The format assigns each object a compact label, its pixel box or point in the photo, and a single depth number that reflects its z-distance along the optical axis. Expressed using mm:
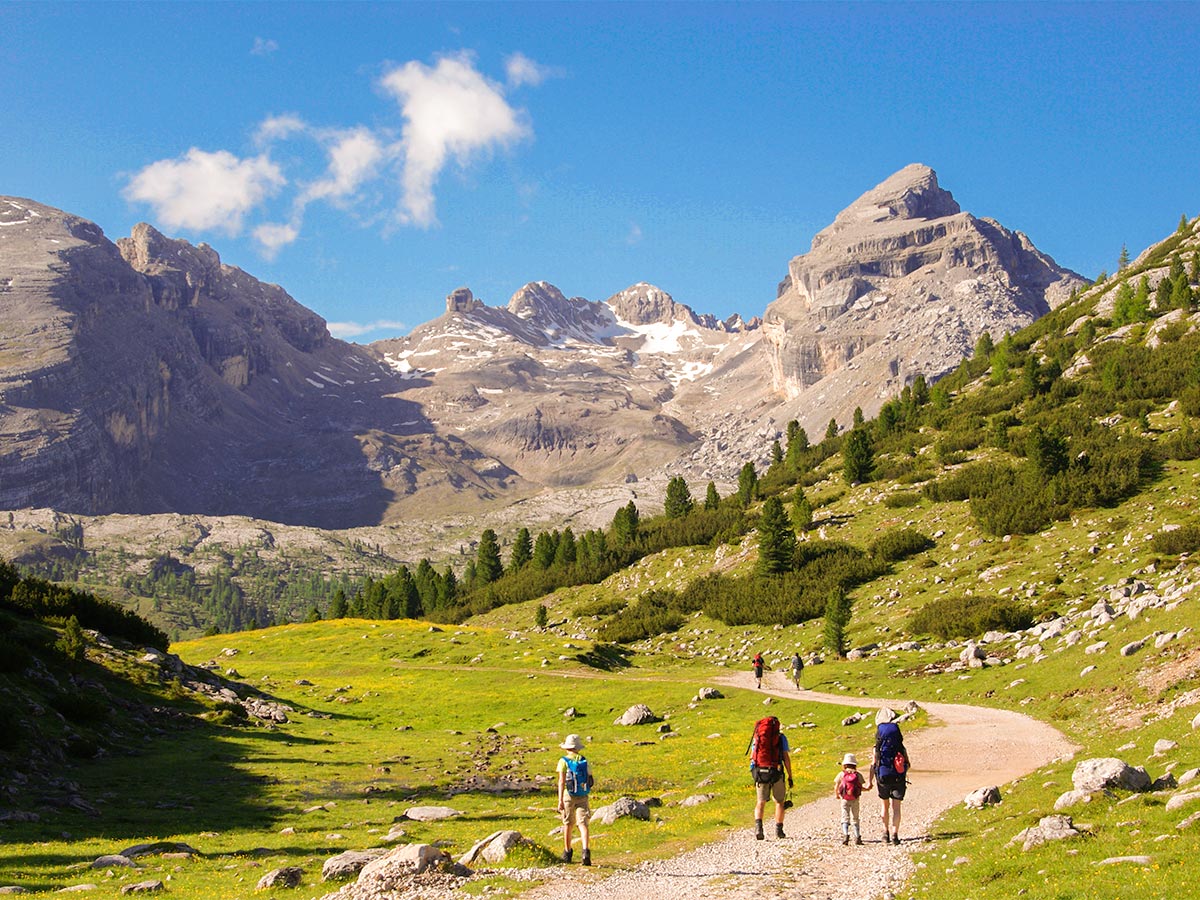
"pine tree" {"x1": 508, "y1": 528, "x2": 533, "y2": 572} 150875
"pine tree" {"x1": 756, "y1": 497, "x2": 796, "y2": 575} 82938
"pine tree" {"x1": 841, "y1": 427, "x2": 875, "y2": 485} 102125
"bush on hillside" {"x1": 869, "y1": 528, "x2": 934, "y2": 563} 74688
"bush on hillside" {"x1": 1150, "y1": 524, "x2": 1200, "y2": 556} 49156
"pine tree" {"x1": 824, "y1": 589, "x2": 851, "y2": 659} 59031
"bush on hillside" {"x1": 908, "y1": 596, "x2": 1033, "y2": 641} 50656
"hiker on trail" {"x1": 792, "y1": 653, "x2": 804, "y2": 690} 51750
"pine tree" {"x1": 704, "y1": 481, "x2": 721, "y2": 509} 131662
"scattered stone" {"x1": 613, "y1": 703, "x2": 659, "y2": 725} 46450
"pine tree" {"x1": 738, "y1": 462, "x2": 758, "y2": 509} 123075
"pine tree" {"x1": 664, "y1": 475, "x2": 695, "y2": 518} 140000
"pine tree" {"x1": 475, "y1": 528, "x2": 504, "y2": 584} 150000
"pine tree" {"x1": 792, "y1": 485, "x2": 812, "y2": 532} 93500
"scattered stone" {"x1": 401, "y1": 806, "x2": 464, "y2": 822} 25230
